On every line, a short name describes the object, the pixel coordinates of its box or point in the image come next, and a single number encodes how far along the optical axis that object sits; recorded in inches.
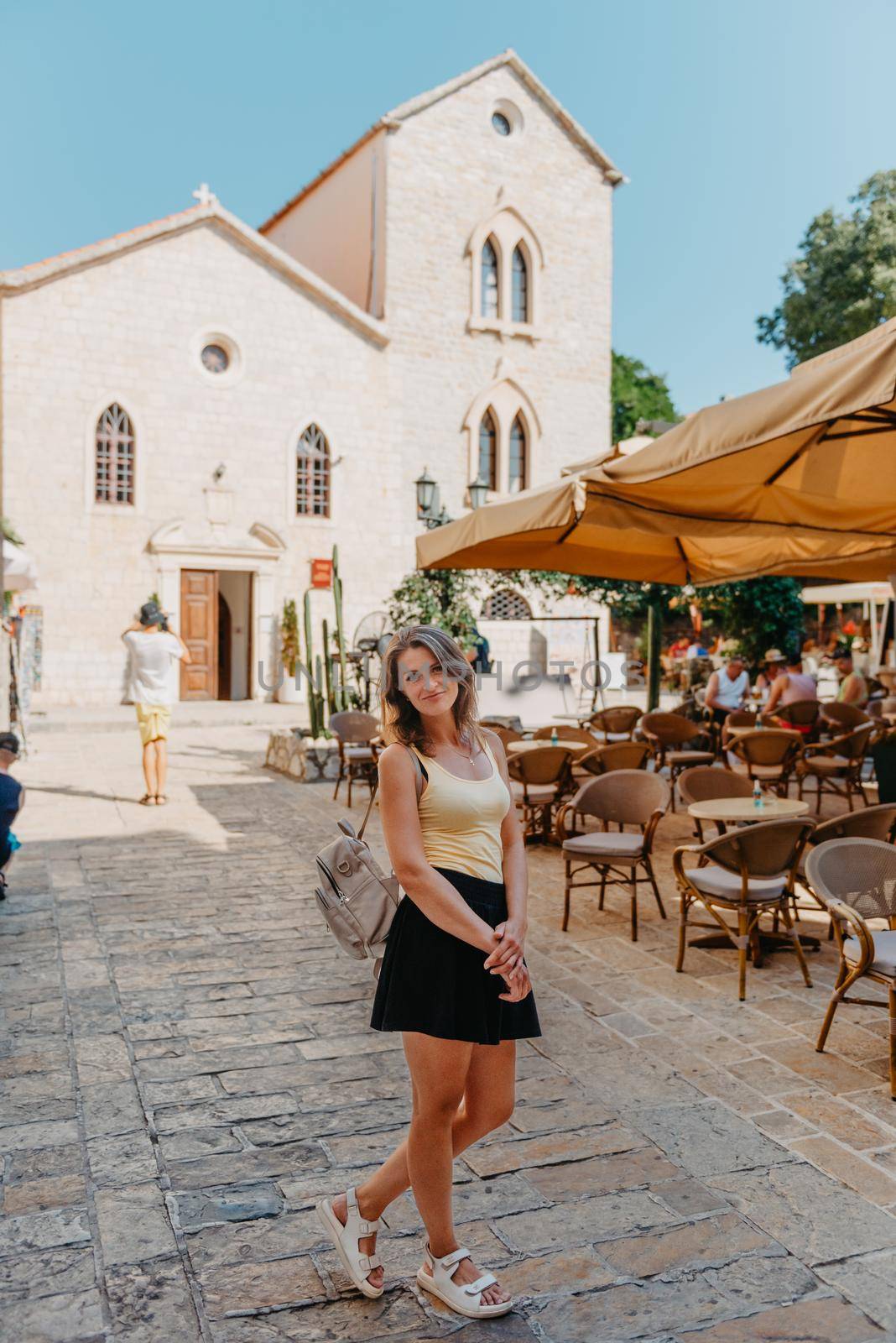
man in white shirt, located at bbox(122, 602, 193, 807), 360.2
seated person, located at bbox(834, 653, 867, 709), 473.4
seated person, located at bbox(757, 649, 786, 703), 502.1
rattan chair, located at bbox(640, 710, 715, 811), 389.7
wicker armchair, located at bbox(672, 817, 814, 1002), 181.5
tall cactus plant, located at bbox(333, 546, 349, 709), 479.8
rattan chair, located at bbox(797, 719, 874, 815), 346.3
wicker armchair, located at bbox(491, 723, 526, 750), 317.4
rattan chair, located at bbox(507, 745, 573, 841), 286.4
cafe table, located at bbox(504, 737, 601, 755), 305.4
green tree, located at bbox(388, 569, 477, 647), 530.6
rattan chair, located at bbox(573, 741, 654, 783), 294.5
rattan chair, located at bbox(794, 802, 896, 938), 183.3
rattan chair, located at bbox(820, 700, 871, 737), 410.0
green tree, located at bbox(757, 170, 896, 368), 989.8
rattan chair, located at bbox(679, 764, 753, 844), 234.1
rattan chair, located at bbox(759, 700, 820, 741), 409.4
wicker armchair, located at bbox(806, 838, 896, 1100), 150.7
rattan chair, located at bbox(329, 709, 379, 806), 377.1
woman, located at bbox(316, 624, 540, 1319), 90.8
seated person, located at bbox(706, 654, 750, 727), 465.6
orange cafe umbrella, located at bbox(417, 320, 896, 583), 145.2
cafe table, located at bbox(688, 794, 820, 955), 207.5
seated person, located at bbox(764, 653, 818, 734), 422.9
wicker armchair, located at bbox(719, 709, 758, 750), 401.4
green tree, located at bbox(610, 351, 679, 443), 1448.1
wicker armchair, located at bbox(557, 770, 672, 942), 222.4
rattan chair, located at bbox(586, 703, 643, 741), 420.5
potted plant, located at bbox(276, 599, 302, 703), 810.2
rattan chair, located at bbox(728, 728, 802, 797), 332.5
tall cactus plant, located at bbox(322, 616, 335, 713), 476.7
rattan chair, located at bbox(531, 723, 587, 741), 344.2
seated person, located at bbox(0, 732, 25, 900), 219.8
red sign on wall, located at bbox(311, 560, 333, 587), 834.8
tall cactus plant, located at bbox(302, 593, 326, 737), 474.3
